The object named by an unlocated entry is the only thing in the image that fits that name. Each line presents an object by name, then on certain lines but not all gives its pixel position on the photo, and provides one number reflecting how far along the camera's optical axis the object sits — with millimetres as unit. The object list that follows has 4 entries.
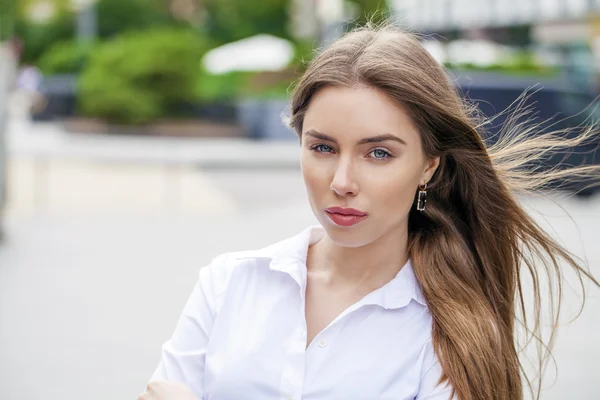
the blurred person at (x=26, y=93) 33209
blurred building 35812
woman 2238
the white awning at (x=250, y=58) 26812
